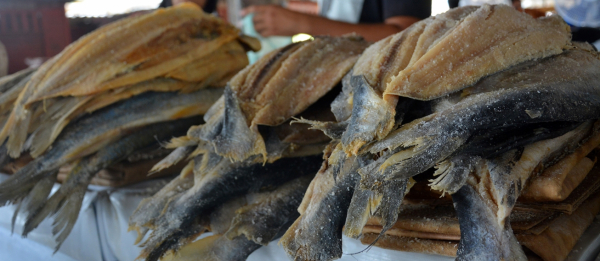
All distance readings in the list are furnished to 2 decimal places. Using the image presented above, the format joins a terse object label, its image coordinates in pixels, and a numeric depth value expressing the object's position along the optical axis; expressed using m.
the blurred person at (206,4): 2.91
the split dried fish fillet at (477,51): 0.73
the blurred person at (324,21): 2.42
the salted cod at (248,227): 0.97
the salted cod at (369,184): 0.68
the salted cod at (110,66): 1.44
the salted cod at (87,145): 1.40
